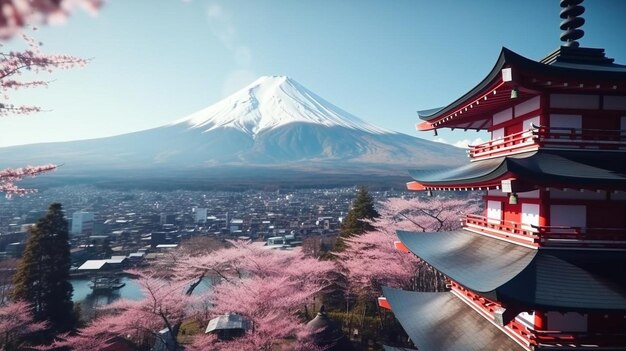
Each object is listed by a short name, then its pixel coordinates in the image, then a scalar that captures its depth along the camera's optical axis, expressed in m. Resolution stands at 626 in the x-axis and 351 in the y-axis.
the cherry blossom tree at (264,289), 13.70
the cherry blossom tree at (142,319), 14.75
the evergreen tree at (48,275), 16.80
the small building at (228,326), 17.11
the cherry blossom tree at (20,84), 5.02
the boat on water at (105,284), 26.31
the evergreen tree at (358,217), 24.70
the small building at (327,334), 15.36
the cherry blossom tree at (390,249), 19.73
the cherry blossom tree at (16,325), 15.20
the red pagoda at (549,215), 5.15
